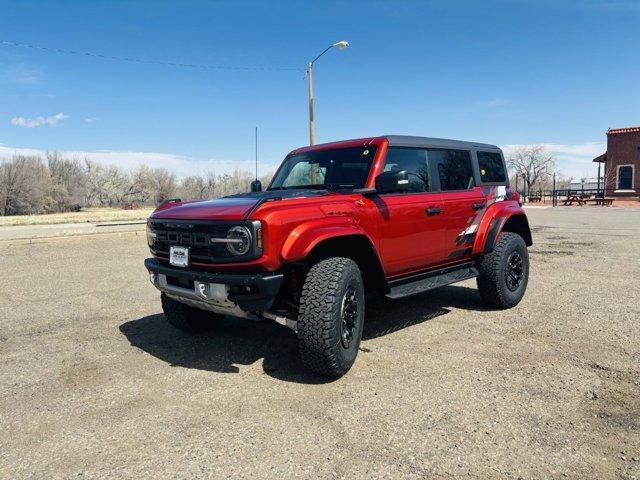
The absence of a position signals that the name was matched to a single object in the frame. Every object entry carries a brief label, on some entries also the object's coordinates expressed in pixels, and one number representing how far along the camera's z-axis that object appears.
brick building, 37.97
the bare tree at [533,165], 68.88
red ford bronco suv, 3.59
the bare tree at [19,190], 58.79
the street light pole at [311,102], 19.70
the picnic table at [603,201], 33.00
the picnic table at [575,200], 35.00
